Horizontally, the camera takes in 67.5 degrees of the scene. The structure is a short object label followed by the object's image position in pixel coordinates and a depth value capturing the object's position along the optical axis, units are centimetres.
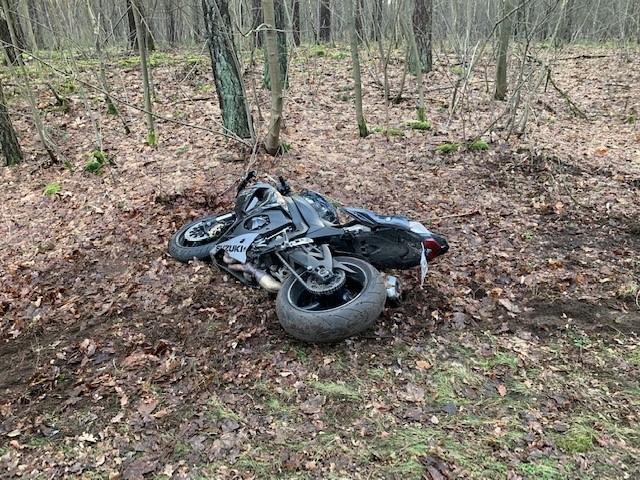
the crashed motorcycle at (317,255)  385
